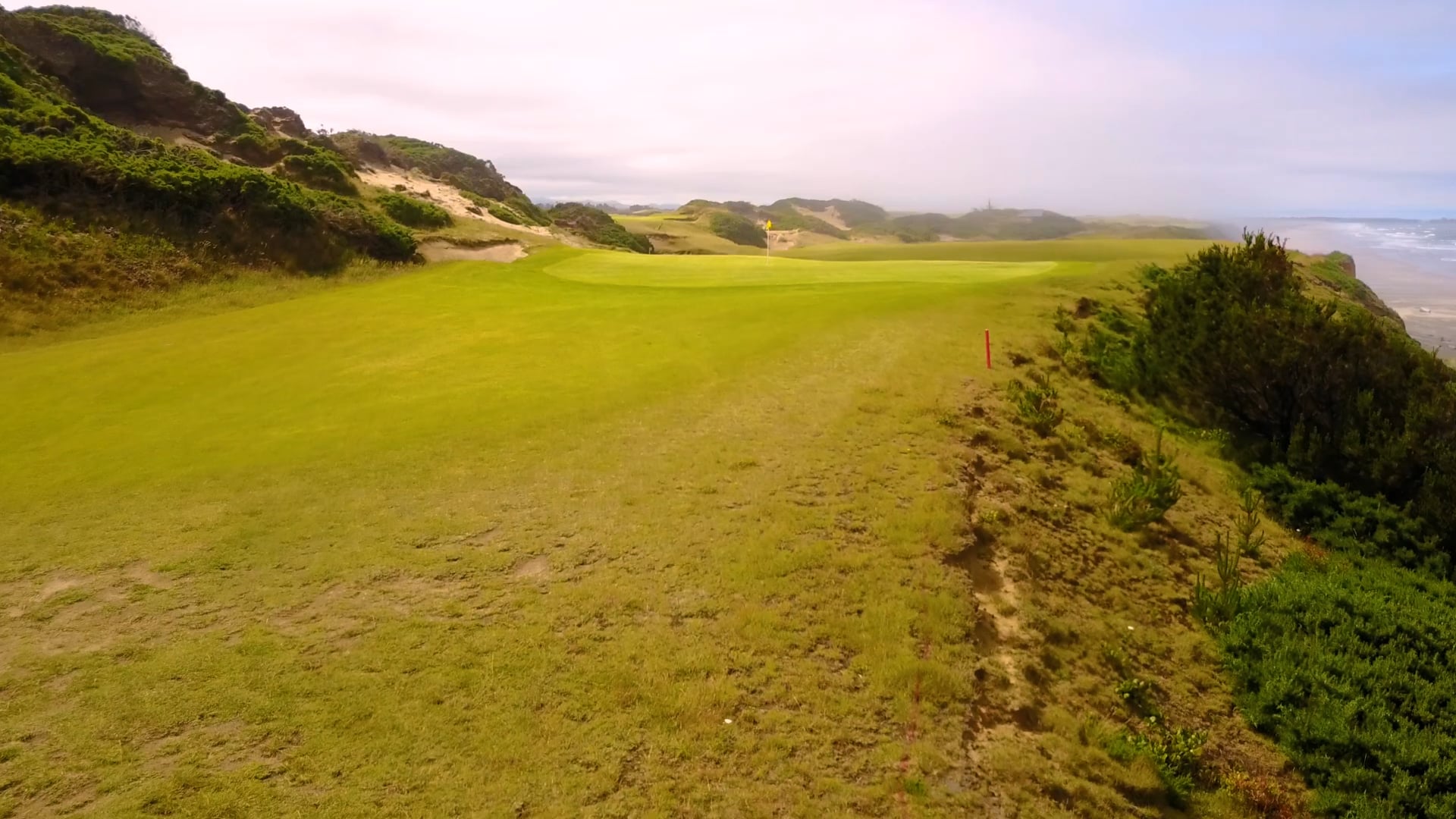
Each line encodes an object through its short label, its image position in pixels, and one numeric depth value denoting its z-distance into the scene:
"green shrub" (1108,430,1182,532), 10.62
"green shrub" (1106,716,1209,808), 6.03
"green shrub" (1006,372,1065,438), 13.29
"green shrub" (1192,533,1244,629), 8.82
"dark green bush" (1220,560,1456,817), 6.32
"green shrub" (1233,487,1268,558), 10.85
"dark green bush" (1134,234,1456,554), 12.29
